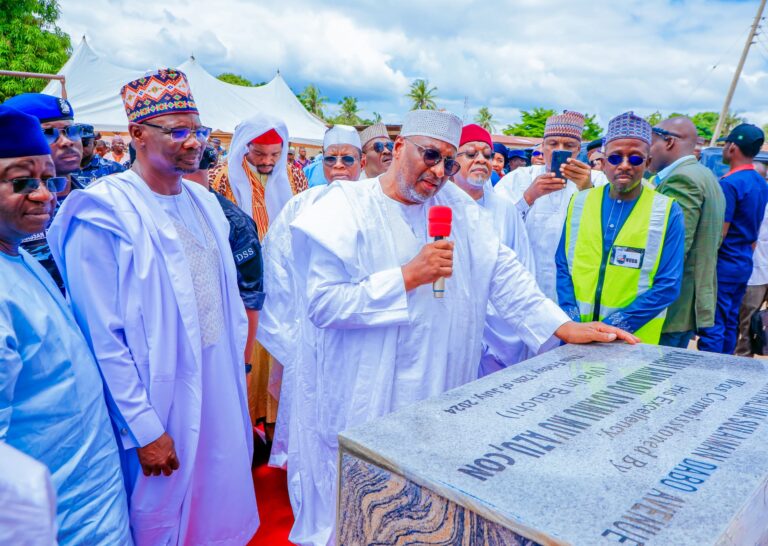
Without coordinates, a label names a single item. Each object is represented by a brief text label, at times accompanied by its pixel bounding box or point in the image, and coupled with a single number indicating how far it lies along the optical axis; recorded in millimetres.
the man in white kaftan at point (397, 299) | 2145
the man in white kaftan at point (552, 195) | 3697
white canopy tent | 13508
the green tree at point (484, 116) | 66494
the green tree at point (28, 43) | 17469
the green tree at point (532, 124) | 35125
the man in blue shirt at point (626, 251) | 2789
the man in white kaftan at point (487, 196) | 3338
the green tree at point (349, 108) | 65994
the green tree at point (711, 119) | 48841
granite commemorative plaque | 949
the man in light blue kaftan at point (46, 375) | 1403
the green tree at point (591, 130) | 33812
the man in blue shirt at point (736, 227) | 4160
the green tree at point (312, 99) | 63375
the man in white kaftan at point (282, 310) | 3287
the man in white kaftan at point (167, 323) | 1904
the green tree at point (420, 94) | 65938
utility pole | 19203
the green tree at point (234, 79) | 51809
